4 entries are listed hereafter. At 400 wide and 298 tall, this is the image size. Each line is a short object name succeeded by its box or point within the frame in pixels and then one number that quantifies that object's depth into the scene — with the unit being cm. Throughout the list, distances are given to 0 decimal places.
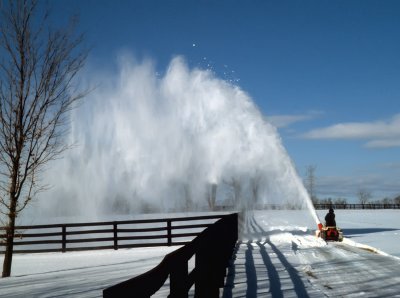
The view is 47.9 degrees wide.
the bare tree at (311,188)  13562
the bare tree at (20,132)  1325
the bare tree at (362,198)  17250
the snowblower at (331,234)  1791
